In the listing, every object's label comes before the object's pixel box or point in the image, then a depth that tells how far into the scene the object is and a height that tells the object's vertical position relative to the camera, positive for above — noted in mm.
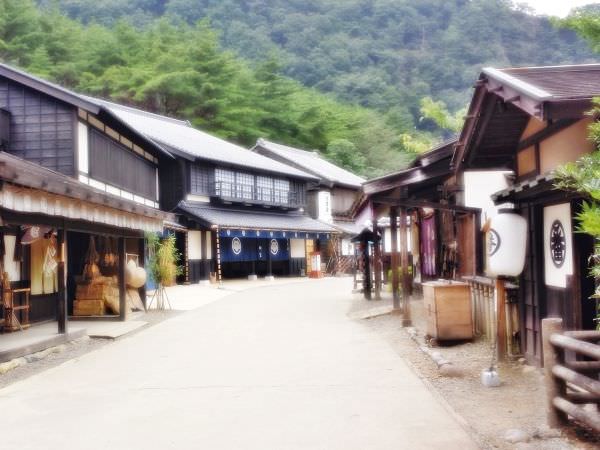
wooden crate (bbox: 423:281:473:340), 10984 -1037
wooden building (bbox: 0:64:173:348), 11344 +870
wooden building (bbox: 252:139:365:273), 42938 +3441
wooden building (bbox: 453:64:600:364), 7043 +1118
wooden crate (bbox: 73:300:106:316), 16812 -1275
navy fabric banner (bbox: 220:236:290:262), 33875 +86
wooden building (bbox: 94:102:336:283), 31391 +2360
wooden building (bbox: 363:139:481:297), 13711 +637
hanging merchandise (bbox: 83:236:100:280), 17344 -188
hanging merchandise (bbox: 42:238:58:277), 15477 -28
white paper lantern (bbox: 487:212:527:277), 8422 +1
